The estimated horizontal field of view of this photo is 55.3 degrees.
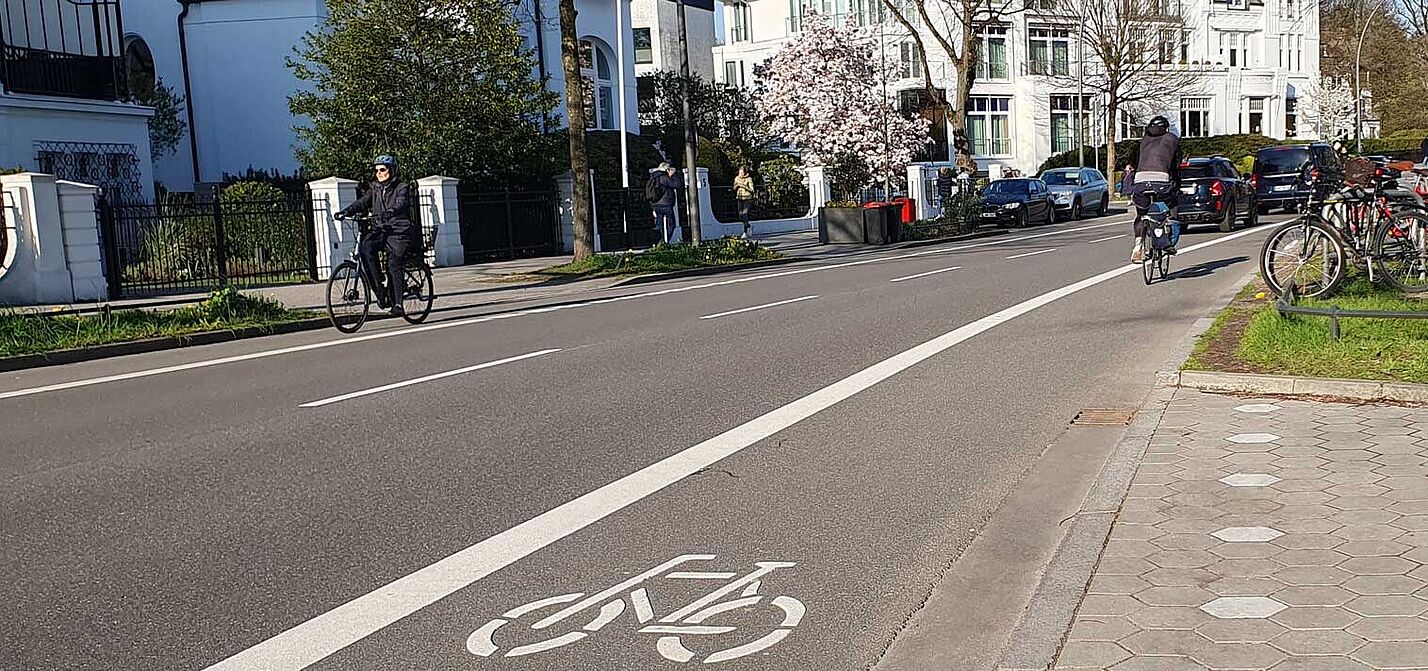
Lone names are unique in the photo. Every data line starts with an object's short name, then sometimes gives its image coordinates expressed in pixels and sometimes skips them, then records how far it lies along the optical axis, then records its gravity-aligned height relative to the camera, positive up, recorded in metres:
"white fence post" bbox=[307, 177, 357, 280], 24.31 -0.04
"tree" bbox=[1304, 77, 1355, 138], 77.47 +2.95
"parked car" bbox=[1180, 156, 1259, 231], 27.61 -0.67
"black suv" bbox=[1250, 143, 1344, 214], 34.09 -0.32
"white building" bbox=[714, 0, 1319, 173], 69.81 +5.49
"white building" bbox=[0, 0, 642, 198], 25.97 +3.47
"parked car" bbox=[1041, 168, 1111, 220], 41.09 -0.59
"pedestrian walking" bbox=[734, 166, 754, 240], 34.91 +0.05
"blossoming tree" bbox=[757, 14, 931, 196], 40.88 +2.53
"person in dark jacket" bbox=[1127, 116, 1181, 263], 16.31 -0.06
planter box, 31.84 -0.93
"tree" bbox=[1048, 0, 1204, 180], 59.59 +5.39
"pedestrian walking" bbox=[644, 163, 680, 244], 30.11 +0.08
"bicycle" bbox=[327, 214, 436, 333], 15.05 -0.86
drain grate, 8.02 -1.47
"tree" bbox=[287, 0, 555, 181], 27.25 +2.50
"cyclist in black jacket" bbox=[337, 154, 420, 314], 15.25 -0.16
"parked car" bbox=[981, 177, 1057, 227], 37.06 -0.72
